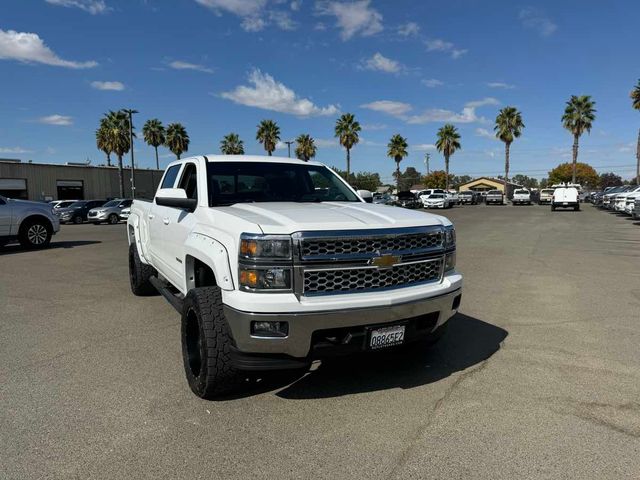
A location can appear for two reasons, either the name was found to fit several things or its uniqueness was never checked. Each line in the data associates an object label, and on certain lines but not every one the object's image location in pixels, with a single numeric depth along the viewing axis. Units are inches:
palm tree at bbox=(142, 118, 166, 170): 2191.2
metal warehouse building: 1676.9
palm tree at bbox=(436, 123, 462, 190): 2539.4
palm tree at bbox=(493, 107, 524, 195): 2395.4
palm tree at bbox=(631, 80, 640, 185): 1791.3
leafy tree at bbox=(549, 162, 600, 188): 4670.3
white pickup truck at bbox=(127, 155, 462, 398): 124.7
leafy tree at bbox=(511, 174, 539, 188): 7568.9
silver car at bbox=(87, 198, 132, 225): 1136.2
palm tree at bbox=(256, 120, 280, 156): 2244.1
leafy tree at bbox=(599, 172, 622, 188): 4801.9
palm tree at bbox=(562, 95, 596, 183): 2116.1
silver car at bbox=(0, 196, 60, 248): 514.0
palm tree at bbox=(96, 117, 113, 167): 2033.7
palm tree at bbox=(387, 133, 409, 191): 2562.5
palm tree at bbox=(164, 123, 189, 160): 2214.6
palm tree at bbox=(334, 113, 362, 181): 2325.3
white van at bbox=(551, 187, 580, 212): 1336.1
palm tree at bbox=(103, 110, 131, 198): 1979.6
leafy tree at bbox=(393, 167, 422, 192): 5930.1
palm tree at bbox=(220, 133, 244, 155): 2426.2
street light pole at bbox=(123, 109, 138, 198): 1500.0
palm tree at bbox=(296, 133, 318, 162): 2620.6
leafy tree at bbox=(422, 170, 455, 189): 5002.5
